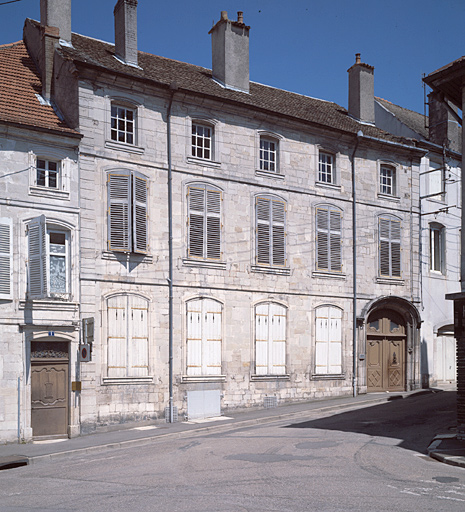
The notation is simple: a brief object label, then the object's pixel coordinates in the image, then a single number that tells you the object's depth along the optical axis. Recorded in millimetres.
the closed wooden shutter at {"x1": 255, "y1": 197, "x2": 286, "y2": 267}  22750
